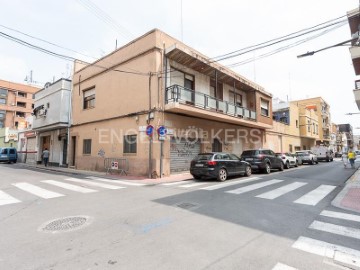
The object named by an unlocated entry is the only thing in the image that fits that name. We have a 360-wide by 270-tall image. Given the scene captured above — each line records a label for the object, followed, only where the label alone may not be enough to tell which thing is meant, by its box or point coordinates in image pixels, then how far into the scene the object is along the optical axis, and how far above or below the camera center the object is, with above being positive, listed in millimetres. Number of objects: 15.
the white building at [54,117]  18766 +3032
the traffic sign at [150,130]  12173 +1152
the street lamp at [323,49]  6513 +3108
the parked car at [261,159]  14312 -546
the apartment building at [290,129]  28194 +3314
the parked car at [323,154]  30194 -480
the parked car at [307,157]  24620 -716
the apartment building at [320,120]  41500 +6319
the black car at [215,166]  10784 -751
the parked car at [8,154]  25080 -280
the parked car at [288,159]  18633 -782
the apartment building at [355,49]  13315 +6228
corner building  12945 +2846
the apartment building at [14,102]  51122 +11675
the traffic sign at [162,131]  12269 +1112
